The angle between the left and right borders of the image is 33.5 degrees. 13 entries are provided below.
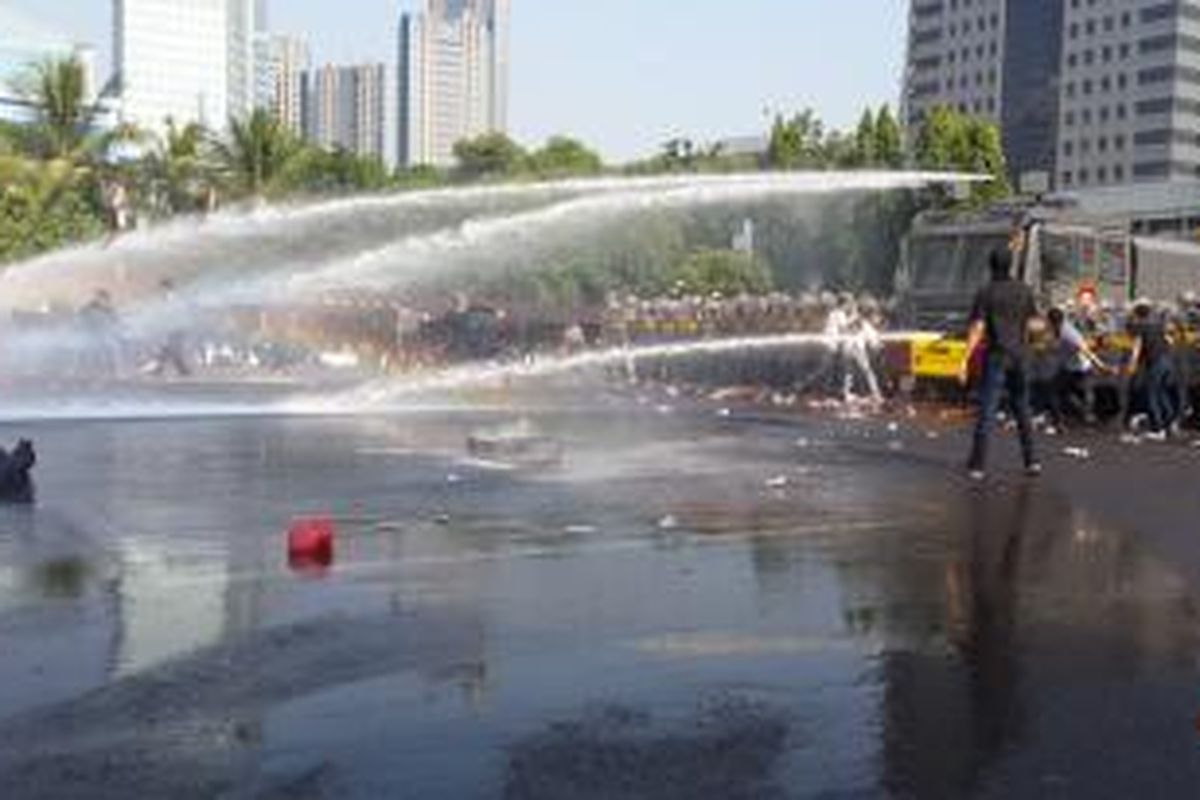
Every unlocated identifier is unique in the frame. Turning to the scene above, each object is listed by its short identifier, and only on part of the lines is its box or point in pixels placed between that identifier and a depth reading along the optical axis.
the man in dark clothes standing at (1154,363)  22.94
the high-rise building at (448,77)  156.00
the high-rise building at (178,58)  139.50
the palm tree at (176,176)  62.53
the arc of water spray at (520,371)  28.19
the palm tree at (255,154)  62.28
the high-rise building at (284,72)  155.38
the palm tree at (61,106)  57.38
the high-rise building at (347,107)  156.00
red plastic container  10.59
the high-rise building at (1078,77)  173.12
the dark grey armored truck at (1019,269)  29.38
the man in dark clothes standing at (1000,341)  16.17
